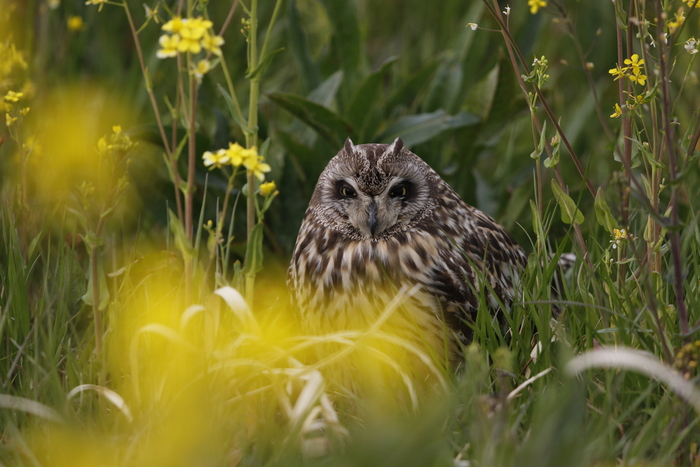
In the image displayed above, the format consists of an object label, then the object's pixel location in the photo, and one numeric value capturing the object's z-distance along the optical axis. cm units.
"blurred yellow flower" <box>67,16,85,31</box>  891
